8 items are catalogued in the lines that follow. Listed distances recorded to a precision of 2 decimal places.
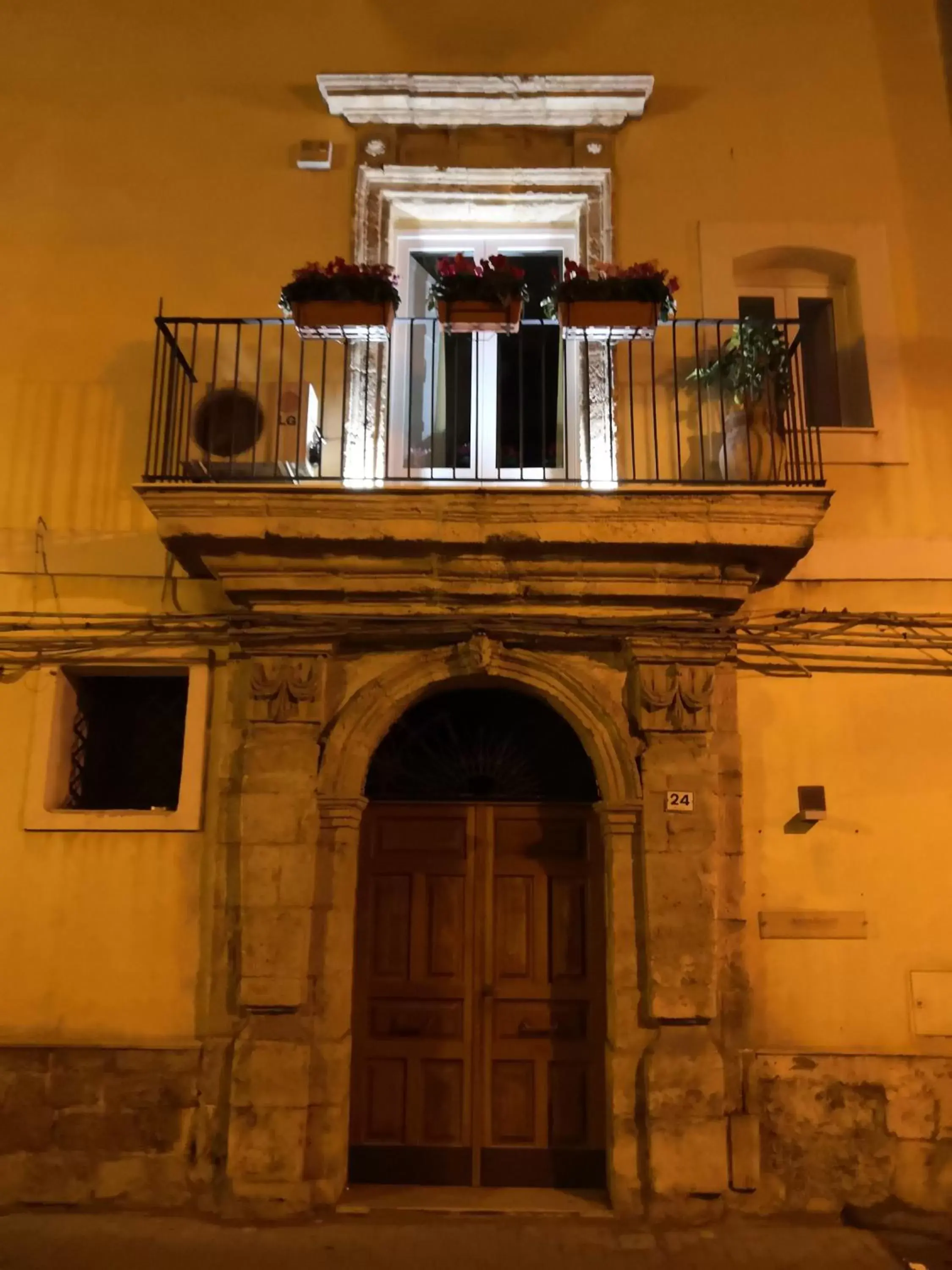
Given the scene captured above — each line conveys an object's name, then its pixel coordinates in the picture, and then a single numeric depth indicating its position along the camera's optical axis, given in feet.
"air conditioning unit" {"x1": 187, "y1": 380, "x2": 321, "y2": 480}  18.90
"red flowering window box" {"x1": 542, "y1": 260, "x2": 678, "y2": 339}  17.20
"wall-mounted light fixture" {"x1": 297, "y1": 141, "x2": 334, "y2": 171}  20.33
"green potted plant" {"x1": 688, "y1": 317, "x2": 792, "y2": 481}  17.87
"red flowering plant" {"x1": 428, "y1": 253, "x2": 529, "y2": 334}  17.28
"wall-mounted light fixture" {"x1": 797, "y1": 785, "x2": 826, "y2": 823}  17.21
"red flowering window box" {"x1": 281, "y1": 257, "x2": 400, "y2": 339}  17.30
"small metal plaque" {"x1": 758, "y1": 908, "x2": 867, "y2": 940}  16.96
